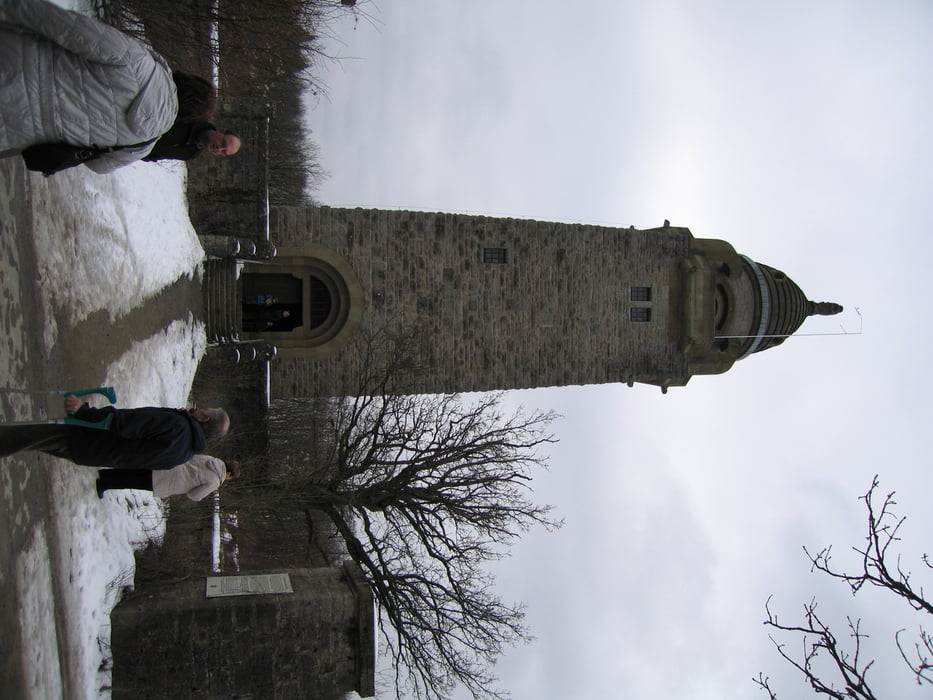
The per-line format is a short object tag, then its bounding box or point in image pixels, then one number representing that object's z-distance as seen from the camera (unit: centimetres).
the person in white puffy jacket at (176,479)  626
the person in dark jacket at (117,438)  469
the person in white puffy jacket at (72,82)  334
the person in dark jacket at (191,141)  481
